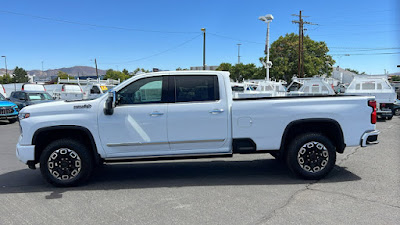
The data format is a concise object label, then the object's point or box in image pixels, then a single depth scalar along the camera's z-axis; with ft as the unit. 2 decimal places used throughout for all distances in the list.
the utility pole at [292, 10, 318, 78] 126.00
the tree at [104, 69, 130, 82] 301.63
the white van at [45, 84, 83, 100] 72.69
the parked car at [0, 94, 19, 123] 48.80
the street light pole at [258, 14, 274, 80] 74.97
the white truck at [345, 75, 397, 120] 48.06
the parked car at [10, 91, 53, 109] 55.35
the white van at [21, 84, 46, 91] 67.83
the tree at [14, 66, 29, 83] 347.97
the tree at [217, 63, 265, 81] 221.66
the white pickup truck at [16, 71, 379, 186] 16.26
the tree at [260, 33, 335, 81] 149.89
